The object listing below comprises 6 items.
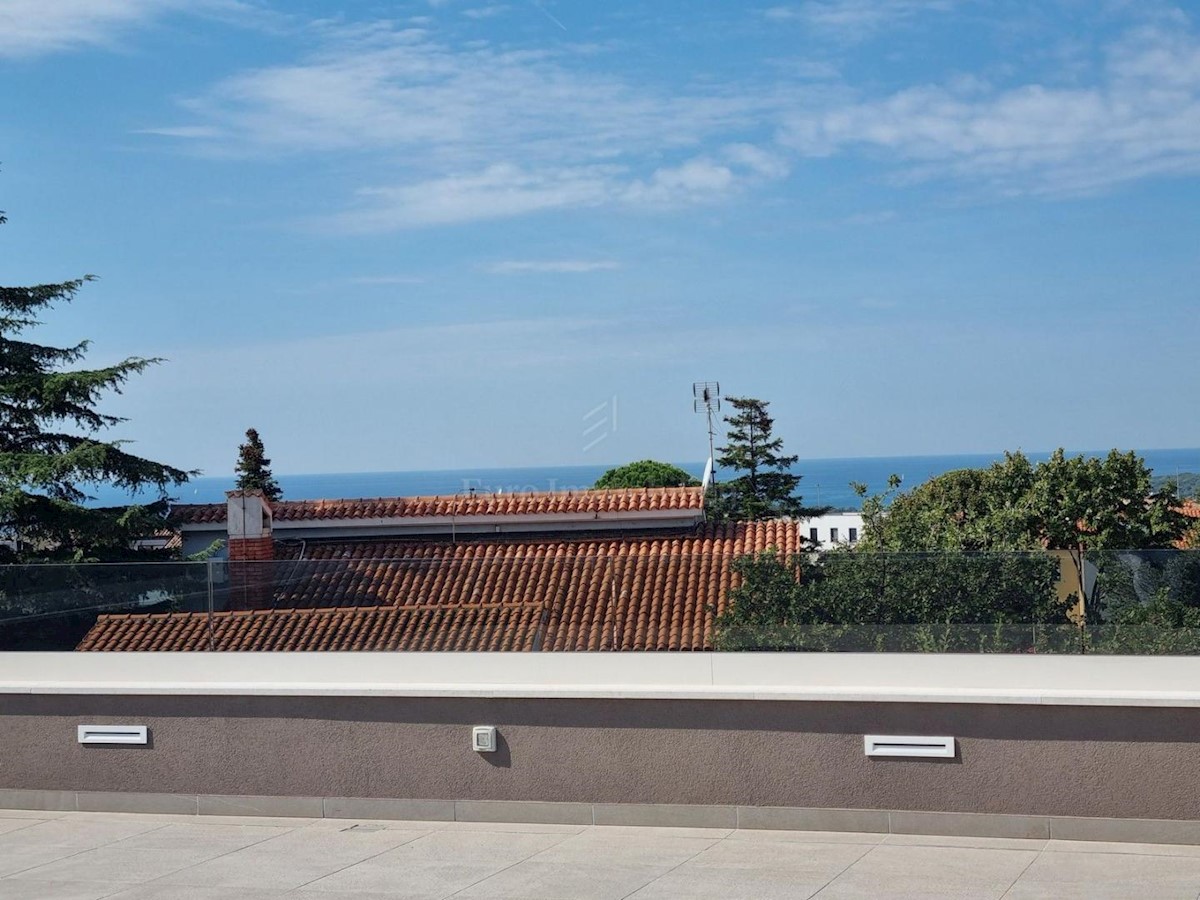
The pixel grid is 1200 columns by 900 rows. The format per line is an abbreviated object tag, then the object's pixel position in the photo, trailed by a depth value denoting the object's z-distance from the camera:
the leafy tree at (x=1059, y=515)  20.25
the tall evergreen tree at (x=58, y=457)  20.22
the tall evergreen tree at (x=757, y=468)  46.97
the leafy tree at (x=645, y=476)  54.88
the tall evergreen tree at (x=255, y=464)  46.56
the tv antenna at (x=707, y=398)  39.28
